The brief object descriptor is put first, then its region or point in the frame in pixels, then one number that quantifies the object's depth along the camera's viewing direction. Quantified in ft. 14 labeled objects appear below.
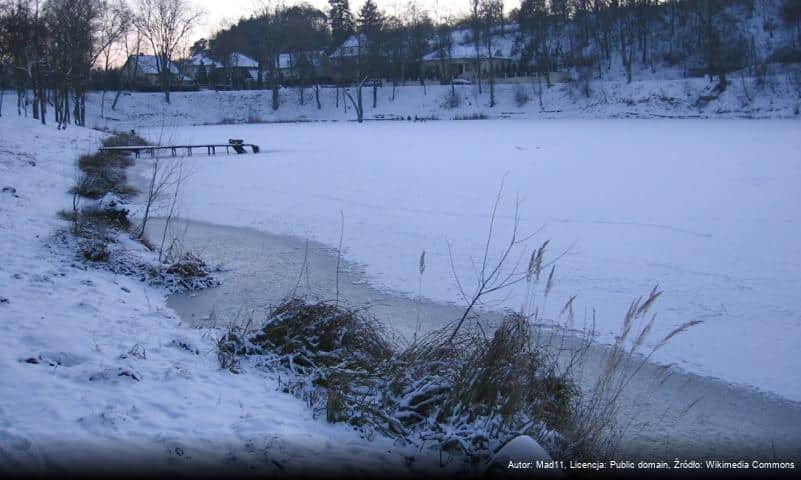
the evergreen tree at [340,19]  284.20
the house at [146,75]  229.04
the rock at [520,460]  11.69
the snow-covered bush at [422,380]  13.71
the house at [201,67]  250.27
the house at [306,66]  220.02
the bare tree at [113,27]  165.33
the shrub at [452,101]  188.24
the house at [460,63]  229.45
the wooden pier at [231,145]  87.29
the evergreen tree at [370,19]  240.24
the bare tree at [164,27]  222.69
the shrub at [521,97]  181.78
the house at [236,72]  246.27
